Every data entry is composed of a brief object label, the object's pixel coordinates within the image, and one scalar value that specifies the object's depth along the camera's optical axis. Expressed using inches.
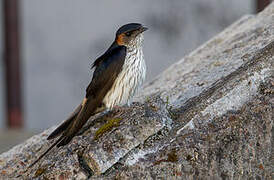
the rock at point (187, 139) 232.5
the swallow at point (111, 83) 281.3
